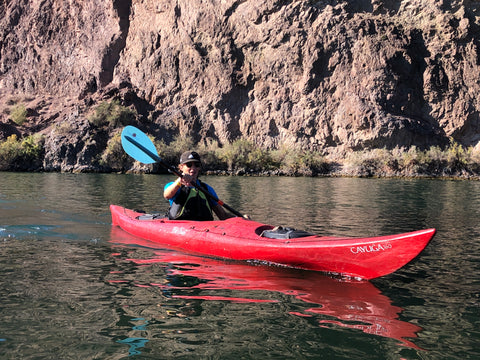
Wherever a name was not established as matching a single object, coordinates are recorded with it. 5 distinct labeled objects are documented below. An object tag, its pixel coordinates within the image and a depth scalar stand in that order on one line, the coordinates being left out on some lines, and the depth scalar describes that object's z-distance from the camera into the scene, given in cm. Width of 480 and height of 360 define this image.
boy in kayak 662
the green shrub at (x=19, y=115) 4963
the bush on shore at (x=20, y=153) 4131
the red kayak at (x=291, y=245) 489
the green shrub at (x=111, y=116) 4531
